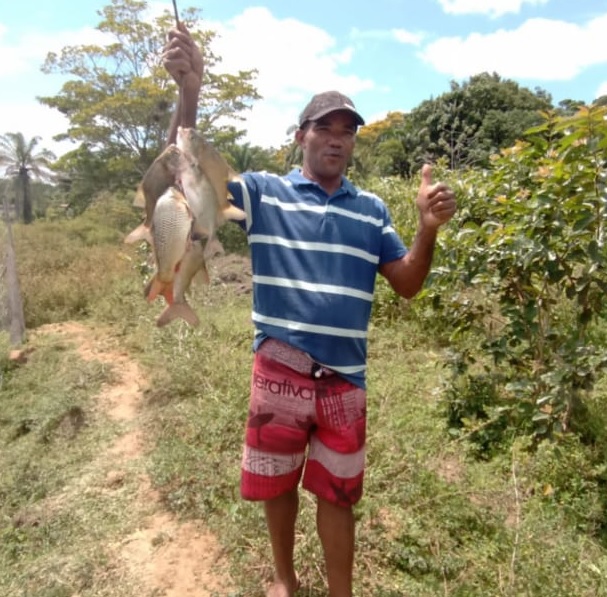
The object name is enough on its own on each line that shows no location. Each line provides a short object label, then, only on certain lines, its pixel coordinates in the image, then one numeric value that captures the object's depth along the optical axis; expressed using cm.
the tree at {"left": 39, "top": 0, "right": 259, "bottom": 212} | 1645
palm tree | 2469
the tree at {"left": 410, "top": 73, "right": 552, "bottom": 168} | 1841
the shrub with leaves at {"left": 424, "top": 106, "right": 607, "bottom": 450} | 263
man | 183
